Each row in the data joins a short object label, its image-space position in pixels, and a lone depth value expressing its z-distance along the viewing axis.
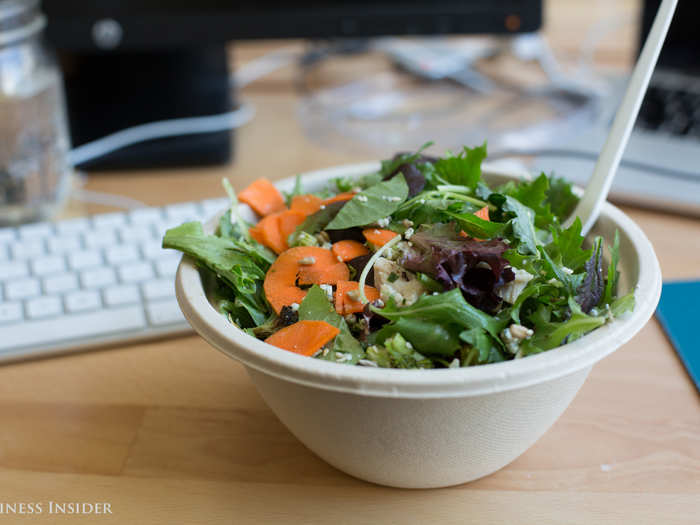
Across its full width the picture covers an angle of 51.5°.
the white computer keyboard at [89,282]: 0.70
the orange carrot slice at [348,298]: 0.52
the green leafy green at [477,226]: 0.52
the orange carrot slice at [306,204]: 0.62
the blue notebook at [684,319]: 0.68
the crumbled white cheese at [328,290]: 0.53
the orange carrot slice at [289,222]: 0.61
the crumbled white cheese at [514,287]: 0.50
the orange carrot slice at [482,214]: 0.55
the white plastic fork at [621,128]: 0.58
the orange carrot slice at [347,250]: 0.56
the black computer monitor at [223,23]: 1.03
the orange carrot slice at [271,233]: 0.60
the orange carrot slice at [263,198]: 0.64
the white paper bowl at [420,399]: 0.43
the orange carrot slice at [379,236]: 0.55
